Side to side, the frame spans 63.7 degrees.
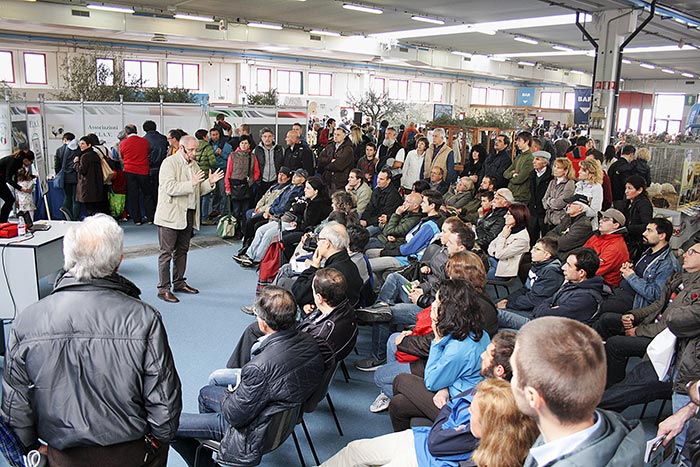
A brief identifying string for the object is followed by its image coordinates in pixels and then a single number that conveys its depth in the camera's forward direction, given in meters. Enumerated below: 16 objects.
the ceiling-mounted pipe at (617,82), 9.35
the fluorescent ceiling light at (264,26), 14.14
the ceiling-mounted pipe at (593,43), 9.32
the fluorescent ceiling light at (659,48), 15.54
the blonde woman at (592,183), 6.04
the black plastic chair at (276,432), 2.52
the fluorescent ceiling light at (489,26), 11.95
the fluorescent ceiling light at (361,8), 11.17
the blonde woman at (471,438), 1.91
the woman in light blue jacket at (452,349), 2.77
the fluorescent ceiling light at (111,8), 12.09
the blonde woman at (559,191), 6.00
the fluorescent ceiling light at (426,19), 12.46
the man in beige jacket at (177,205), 5.11
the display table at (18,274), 4.27
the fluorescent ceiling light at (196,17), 13.02
